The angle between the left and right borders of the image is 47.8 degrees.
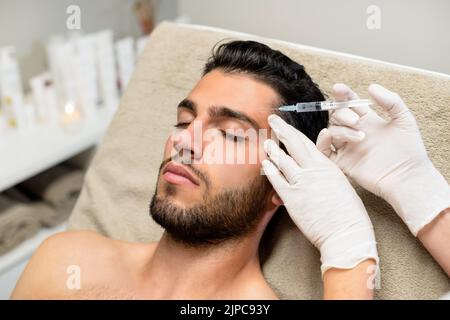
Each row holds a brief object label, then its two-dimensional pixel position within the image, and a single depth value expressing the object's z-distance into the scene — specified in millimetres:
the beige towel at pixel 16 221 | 1727
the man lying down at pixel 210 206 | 1059
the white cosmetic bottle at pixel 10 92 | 1772
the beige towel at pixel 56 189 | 1862
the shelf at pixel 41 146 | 1707
